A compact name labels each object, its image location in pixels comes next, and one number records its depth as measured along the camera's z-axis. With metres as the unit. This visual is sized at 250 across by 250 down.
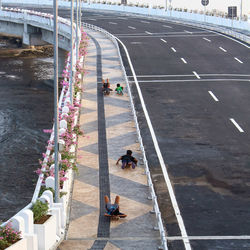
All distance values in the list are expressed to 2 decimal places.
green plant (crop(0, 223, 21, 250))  17.78
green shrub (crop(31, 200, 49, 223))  19.86
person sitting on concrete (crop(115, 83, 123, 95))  41.94
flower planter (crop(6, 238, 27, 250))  17.40
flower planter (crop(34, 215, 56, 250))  19.23
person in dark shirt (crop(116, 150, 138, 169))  27.78
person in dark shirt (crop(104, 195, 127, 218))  22.34
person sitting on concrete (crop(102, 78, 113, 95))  42.05
